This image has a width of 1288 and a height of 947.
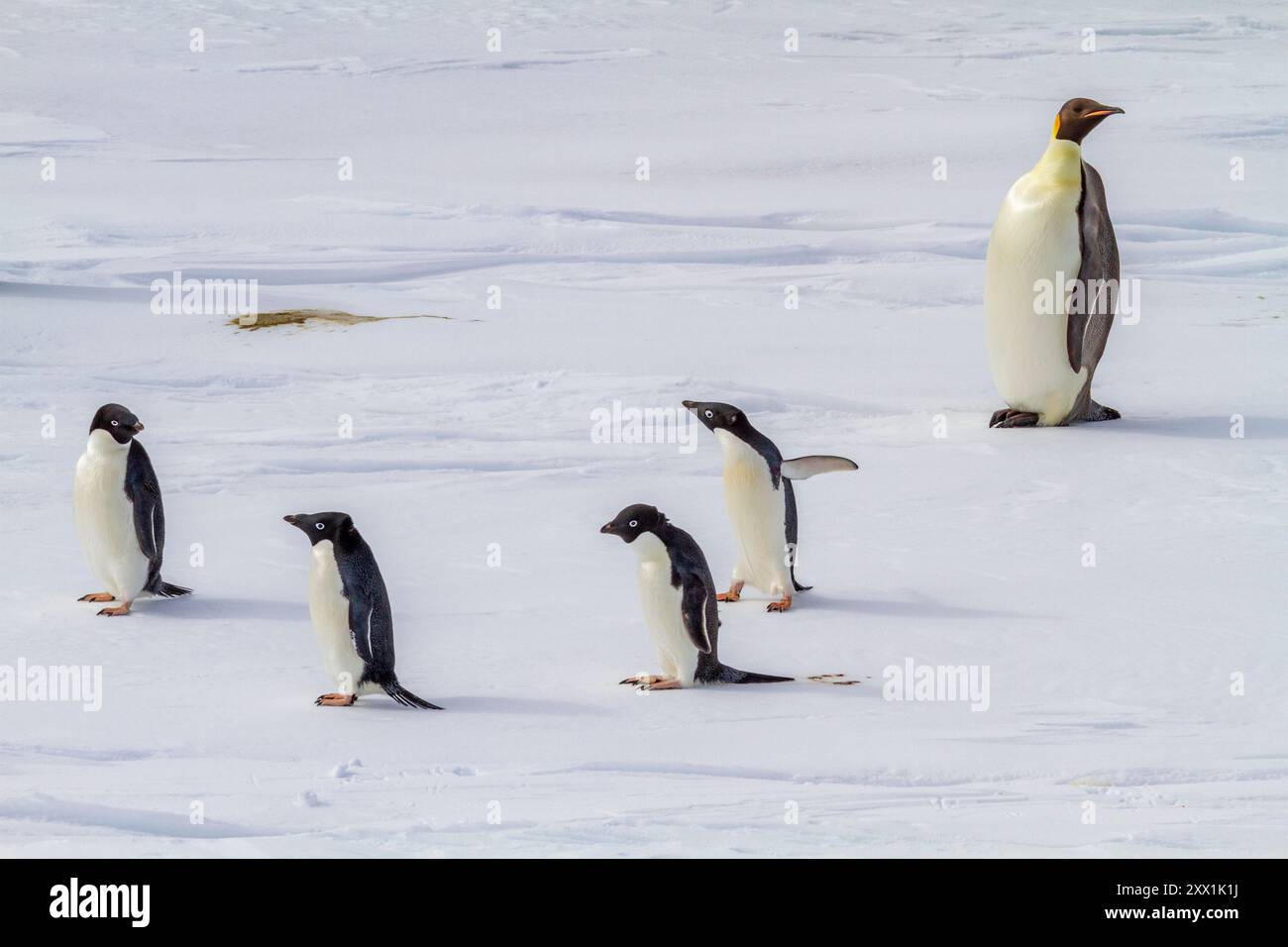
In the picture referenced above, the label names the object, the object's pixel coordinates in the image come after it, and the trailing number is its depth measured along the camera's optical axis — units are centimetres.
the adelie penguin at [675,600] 829
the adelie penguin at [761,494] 964
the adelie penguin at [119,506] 977
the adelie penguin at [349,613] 812
